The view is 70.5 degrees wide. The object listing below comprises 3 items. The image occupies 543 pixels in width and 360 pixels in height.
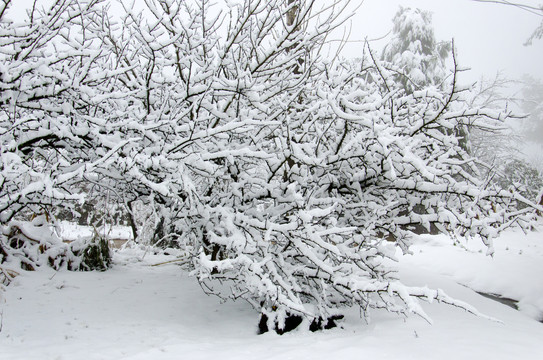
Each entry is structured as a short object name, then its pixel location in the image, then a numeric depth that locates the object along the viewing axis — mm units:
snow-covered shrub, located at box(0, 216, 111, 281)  4824
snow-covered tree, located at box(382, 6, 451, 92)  16359
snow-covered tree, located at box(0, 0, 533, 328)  3088
